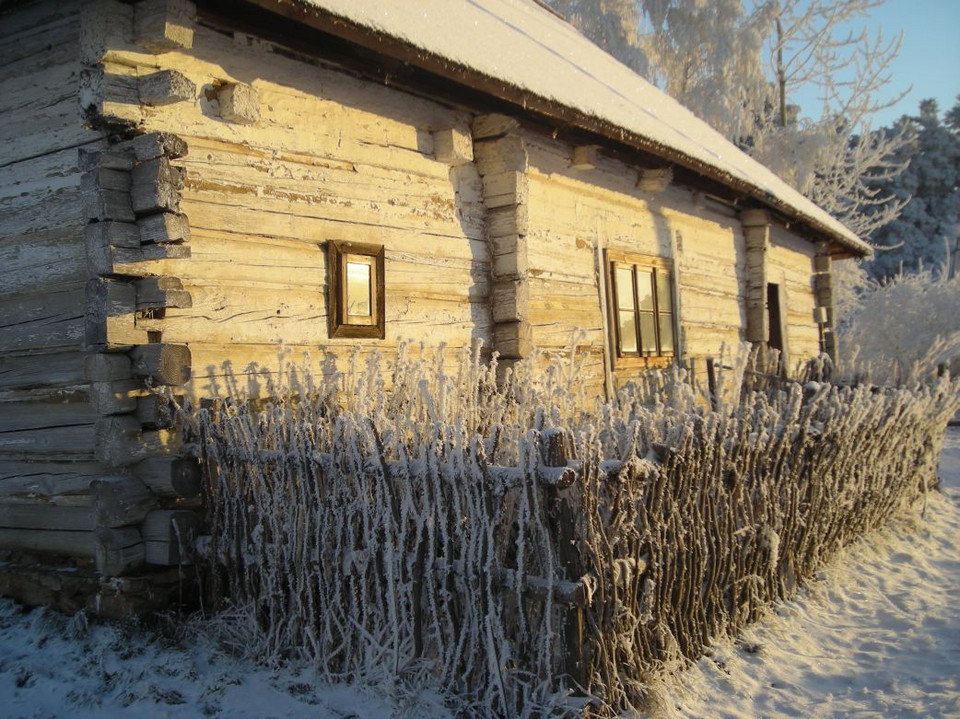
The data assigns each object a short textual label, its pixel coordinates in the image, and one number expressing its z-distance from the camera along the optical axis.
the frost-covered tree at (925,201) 34.25
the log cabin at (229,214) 4.30
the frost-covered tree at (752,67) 17.98
